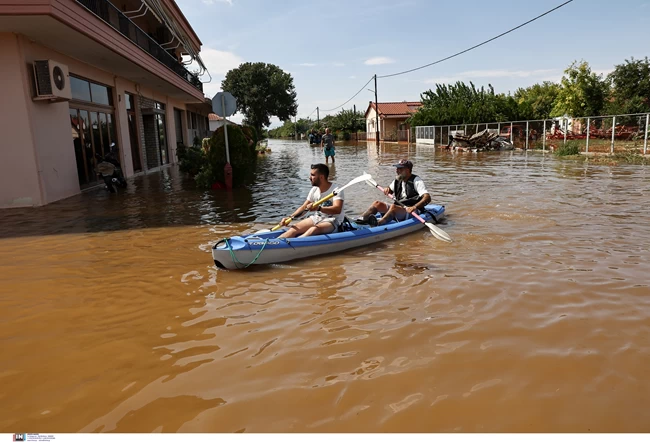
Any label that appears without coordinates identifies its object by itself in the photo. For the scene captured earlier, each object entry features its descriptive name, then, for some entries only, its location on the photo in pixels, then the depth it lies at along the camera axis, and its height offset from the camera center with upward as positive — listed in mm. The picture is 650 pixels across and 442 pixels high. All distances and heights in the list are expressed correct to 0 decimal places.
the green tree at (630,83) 35375 +3364
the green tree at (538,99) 34812 +2972
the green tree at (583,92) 35219 +2758
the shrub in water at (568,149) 21062 -860
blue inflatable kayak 5441 -1278
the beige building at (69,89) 9445 +1560
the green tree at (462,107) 33969 +2041
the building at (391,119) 50031 +2145
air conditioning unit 9844 +1534
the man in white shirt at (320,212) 6137 -926
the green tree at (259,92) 54812 +6058
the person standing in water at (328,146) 20703 -231
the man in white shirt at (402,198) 7375 -1002
